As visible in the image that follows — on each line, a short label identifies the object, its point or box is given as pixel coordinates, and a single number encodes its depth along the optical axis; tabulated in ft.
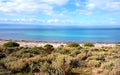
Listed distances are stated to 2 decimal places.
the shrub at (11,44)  31.37
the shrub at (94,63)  13.26
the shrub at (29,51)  17.36
